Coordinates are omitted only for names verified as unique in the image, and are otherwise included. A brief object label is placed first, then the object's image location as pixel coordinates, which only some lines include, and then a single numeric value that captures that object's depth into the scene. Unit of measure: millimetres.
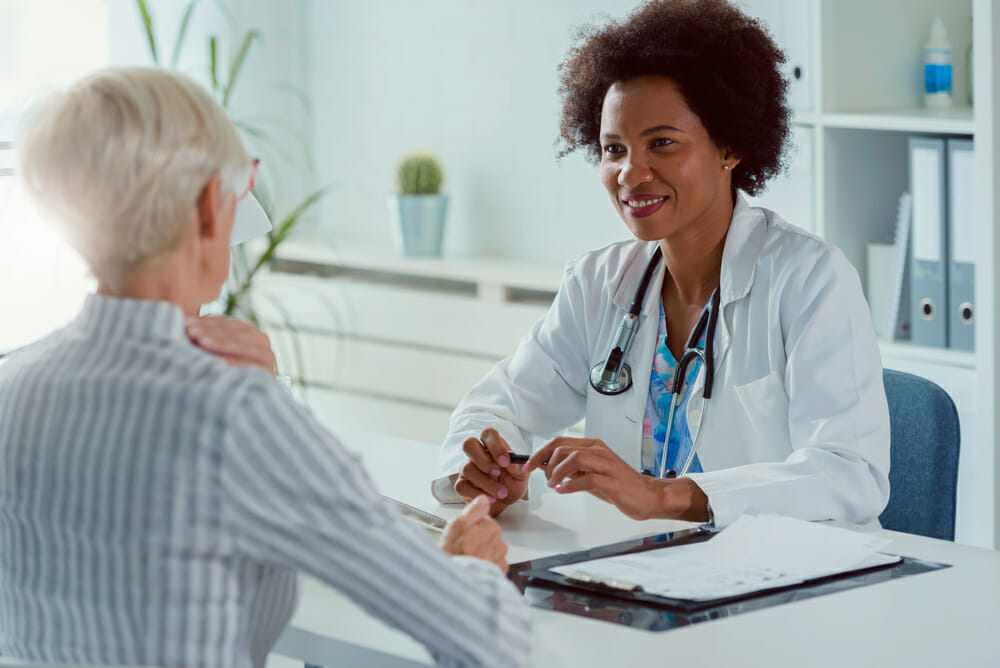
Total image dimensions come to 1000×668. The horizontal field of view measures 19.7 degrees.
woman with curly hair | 3451
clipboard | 3109
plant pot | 4941
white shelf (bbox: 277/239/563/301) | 4781
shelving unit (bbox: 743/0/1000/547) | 4007
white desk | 2897
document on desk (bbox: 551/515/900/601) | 3188
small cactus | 4939
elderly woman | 2383
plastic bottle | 4274
